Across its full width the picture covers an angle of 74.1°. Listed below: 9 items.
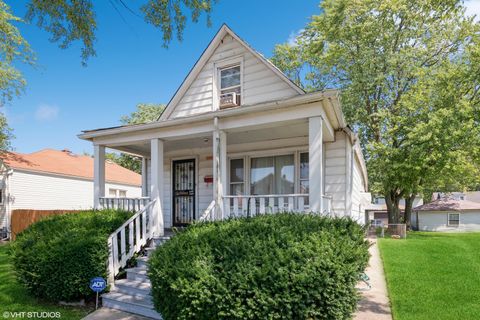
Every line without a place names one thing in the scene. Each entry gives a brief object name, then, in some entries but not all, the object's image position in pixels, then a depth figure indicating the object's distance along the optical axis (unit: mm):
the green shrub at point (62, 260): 5684
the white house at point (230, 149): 6461
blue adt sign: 5023
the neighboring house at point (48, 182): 17359
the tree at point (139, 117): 31866
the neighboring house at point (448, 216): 31109
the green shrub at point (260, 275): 3531
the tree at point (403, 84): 16125
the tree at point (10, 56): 14116
